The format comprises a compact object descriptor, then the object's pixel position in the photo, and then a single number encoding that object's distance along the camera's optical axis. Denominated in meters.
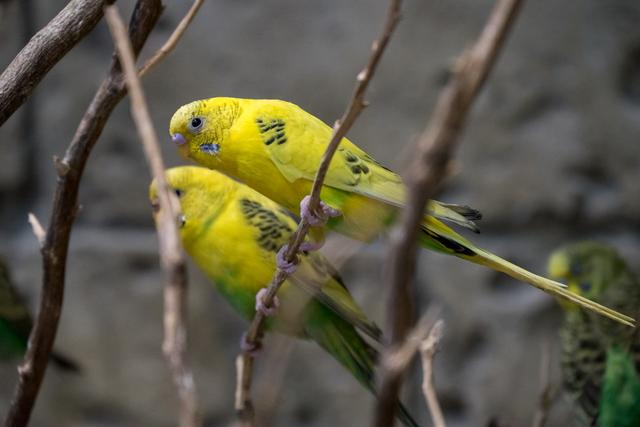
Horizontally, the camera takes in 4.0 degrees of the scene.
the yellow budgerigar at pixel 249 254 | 3.53
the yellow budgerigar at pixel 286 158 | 3.43
